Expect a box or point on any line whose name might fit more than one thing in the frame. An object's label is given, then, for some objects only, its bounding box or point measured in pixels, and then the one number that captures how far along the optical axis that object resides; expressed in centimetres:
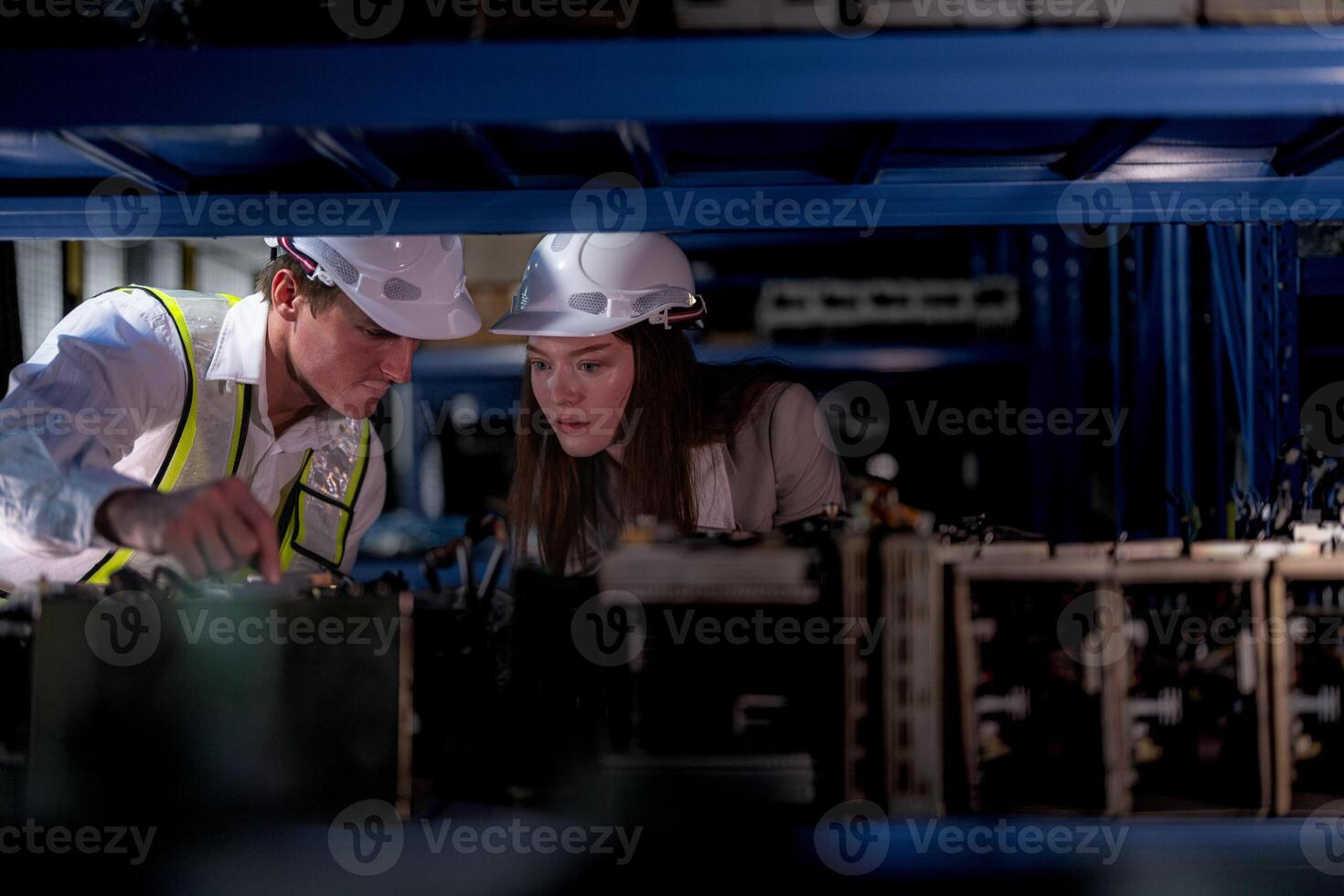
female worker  190
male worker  153
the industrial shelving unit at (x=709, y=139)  100
